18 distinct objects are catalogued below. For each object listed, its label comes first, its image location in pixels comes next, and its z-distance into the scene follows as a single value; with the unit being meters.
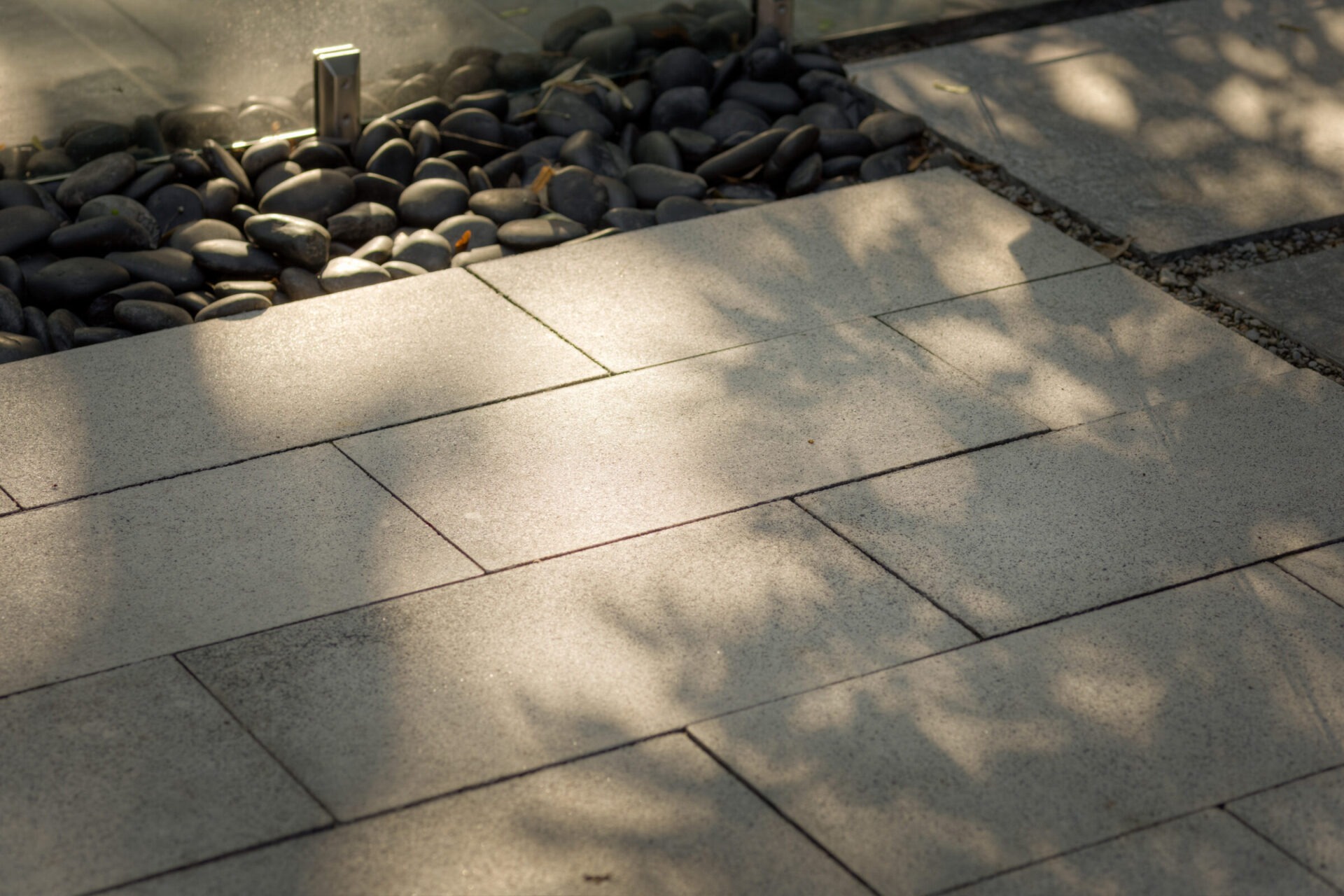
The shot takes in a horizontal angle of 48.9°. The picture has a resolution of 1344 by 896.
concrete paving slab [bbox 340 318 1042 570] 4.29
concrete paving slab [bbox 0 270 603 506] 4.53
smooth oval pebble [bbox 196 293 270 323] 5.34
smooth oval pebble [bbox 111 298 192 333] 5.24
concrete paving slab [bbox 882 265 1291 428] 4.91
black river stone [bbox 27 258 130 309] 5.38
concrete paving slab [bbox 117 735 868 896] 3.12
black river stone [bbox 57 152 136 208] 6.06
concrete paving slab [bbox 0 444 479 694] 3.80
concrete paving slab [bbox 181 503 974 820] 3.48
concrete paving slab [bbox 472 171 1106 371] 5.27
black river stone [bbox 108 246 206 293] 5.54
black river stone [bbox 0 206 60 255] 5.65
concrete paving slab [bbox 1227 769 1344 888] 3.24
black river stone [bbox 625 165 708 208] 6.26
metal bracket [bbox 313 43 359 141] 6.46
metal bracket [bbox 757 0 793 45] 7.45
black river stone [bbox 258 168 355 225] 6.00
